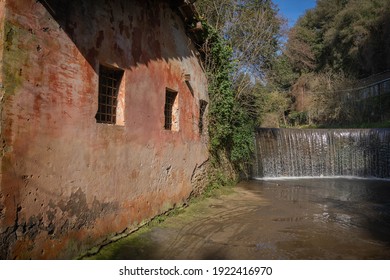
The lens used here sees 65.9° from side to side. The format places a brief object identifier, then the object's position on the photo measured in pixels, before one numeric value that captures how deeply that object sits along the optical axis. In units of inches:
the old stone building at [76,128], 137.9
